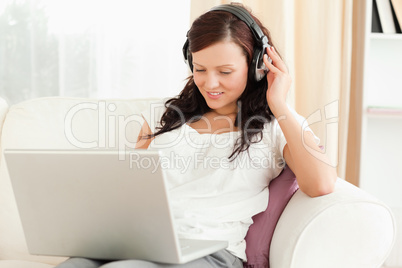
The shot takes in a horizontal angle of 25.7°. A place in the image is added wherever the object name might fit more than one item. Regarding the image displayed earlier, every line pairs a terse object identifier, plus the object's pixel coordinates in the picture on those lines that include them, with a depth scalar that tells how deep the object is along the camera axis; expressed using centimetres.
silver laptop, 171
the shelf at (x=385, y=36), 283
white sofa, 192
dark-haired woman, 203
